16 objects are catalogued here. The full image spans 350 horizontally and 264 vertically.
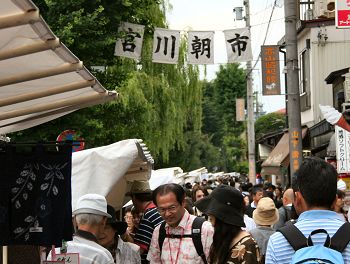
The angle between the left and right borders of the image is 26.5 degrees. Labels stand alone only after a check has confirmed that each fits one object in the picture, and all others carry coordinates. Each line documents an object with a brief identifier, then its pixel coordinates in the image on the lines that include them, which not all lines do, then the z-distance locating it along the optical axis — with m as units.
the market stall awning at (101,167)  7.32
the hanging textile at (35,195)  5.74
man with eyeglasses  6.22
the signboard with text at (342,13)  14.39
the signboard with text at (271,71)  19.91
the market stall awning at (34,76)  4.21
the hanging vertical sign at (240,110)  45.37
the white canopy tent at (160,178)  14.50
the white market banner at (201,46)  18.81
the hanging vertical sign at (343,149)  14.79
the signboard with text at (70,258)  5.43
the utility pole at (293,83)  15.63
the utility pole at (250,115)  35.84
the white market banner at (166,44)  18.64
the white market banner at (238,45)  18.94
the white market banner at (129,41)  17.56
